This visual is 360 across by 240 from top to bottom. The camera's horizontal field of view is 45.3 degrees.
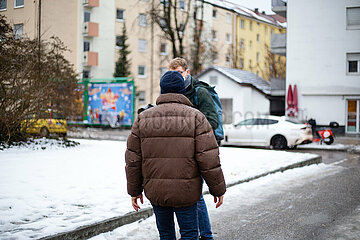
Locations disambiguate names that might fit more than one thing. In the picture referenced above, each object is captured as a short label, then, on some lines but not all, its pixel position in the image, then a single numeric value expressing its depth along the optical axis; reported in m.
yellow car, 12.40
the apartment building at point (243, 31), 51.75
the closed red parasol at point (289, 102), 27.44
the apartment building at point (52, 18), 10.64
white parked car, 17.75
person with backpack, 4.31
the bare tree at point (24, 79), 11.34
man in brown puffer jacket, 3.25
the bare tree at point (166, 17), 28.83
